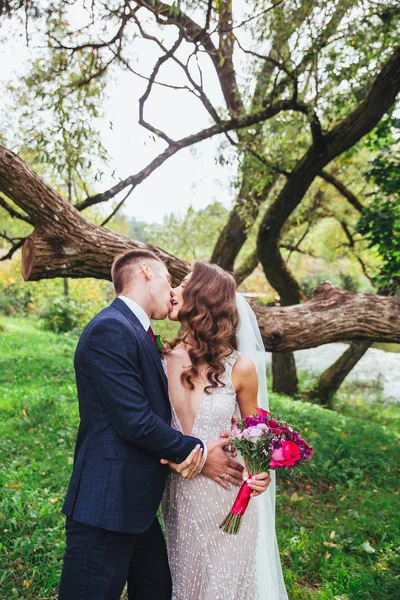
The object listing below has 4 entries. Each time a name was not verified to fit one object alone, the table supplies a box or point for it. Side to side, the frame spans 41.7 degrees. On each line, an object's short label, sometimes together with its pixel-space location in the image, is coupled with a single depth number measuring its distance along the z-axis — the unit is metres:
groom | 2.16
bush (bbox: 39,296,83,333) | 16.33
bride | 2.59
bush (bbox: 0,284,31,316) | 19.70
